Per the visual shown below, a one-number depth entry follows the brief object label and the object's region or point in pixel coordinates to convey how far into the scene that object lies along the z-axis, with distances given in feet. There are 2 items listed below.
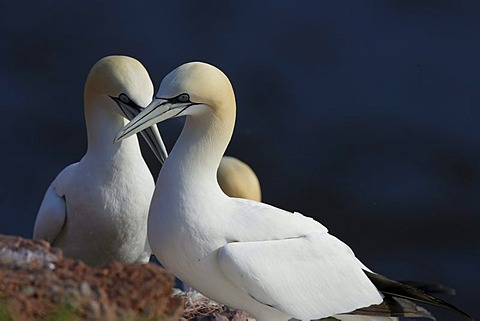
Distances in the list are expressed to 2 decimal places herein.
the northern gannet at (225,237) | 33.88
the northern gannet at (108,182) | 41.34
